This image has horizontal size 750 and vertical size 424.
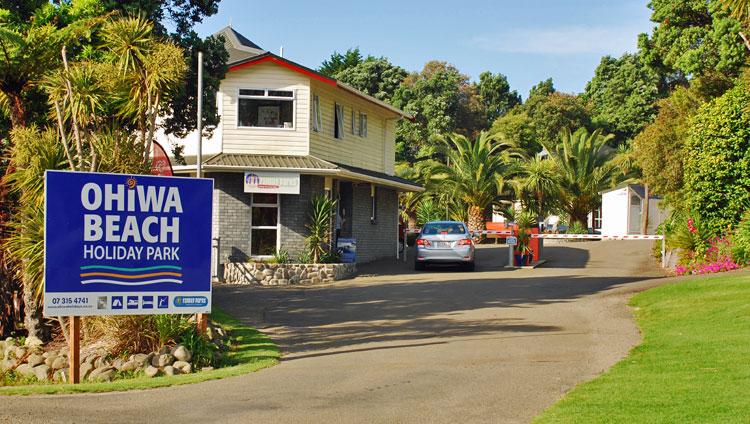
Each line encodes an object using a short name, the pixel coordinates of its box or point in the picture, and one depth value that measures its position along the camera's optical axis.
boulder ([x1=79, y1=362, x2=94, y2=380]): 11.12
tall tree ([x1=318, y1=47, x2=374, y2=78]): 62.28
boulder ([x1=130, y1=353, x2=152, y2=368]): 11.11
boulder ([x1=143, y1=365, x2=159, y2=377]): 10.80
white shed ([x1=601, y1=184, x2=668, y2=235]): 43.25
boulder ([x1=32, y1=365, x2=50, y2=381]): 11.51
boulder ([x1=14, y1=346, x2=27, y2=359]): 12.86
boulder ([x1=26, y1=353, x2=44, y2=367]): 12.02
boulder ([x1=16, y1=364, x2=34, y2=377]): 11.80
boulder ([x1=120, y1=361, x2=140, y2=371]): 11.09
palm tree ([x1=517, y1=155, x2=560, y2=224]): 41.12
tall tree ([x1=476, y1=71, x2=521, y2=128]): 82.38
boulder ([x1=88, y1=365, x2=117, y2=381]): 10.78
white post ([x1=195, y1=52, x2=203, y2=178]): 15.11
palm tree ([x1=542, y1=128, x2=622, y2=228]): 46.62
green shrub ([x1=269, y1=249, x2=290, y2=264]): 23.08
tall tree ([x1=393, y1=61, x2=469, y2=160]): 57.62
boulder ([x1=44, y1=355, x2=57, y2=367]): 11.82
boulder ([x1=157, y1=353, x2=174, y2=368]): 11.11
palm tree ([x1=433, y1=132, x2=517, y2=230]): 38.69
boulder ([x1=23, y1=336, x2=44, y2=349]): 13.47
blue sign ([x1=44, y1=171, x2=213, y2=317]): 10.75
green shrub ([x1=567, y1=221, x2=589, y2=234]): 44.03
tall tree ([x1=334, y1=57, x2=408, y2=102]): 56.72
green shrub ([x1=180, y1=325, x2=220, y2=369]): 11.29
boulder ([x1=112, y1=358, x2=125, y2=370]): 11.16
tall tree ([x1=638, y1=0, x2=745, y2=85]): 28.78
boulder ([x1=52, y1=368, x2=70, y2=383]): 11.05
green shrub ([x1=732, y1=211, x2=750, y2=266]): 20.59
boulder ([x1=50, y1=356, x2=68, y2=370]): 11.65
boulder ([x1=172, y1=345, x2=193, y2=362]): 11.18
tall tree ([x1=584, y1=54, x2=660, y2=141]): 66.25
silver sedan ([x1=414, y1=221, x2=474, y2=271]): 24.53
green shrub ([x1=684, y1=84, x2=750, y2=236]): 22.88
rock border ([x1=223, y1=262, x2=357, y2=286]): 22.11
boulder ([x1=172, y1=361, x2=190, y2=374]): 10.97
